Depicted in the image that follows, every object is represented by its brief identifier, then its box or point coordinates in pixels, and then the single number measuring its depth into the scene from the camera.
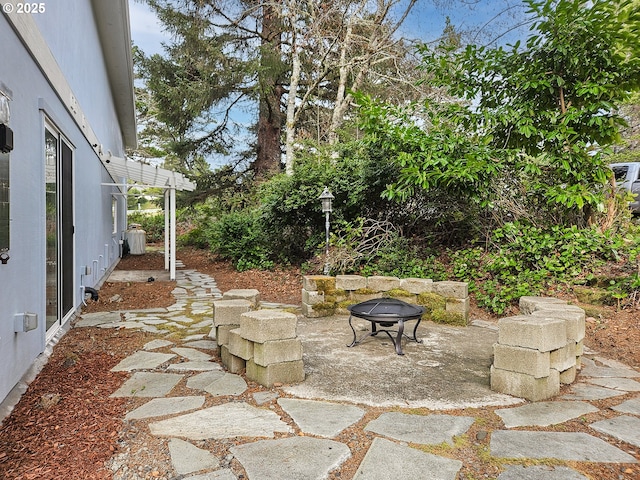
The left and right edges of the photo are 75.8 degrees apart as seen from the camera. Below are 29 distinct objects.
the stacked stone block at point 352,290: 5.51
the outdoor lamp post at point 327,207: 7.37
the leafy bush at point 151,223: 20.77
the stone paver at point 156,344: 4.12
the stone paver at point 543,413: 2.52
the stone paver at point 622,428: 2.30
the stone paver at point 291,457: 1.94
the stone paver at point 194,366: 3.48
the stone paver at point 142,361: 3.51
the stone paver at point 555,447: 2.09
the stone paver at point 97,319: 5.09
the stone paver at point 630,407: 2.70
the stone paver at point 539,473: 1.91
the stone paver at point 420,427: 2.30
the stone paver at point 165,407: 2.60
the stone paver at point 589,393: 2.96
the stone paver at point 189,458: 1.98
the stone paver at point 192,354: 3.77
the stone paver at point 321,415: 2.40
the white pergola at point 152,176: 8.75
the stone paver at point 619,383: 3.14
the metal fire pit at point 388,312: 3.77
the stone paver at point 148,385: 2.96
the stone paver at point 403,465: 1.93
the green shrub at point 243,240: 10.22
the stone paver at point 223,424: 2.34
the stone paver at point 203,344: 4.17
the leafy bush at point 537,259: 5.52
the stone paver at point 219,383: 3.00
